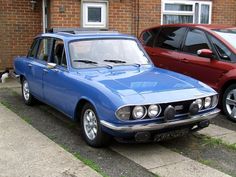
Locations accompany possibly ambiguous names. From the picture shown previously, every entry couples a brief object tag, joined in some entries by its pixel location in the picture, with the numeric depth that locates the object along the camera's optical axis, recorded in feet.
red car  22.38
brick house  34.22
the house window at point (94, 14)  34.88
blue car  15.57
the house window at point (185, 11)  39.55
